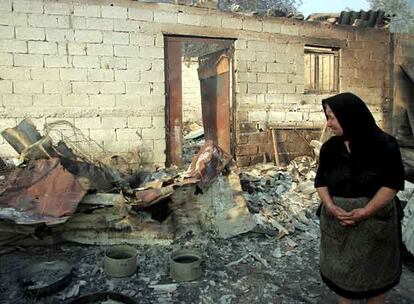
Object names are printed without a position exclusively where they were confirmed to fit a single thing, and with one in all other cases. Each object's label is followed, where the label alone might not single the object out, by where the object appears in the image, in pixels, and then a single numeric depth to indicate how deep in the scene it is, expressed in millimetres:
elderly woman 2131
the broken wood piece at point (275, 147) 7801
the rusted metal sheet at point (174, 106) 6988
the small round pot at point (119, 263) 3623
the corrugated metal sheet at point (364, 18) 8609
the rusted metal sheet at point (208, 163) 4461
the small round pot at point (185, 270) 3596
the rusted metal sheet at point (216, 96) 7617
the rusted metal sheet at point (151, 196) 4098
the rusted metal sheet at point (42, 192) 3727
